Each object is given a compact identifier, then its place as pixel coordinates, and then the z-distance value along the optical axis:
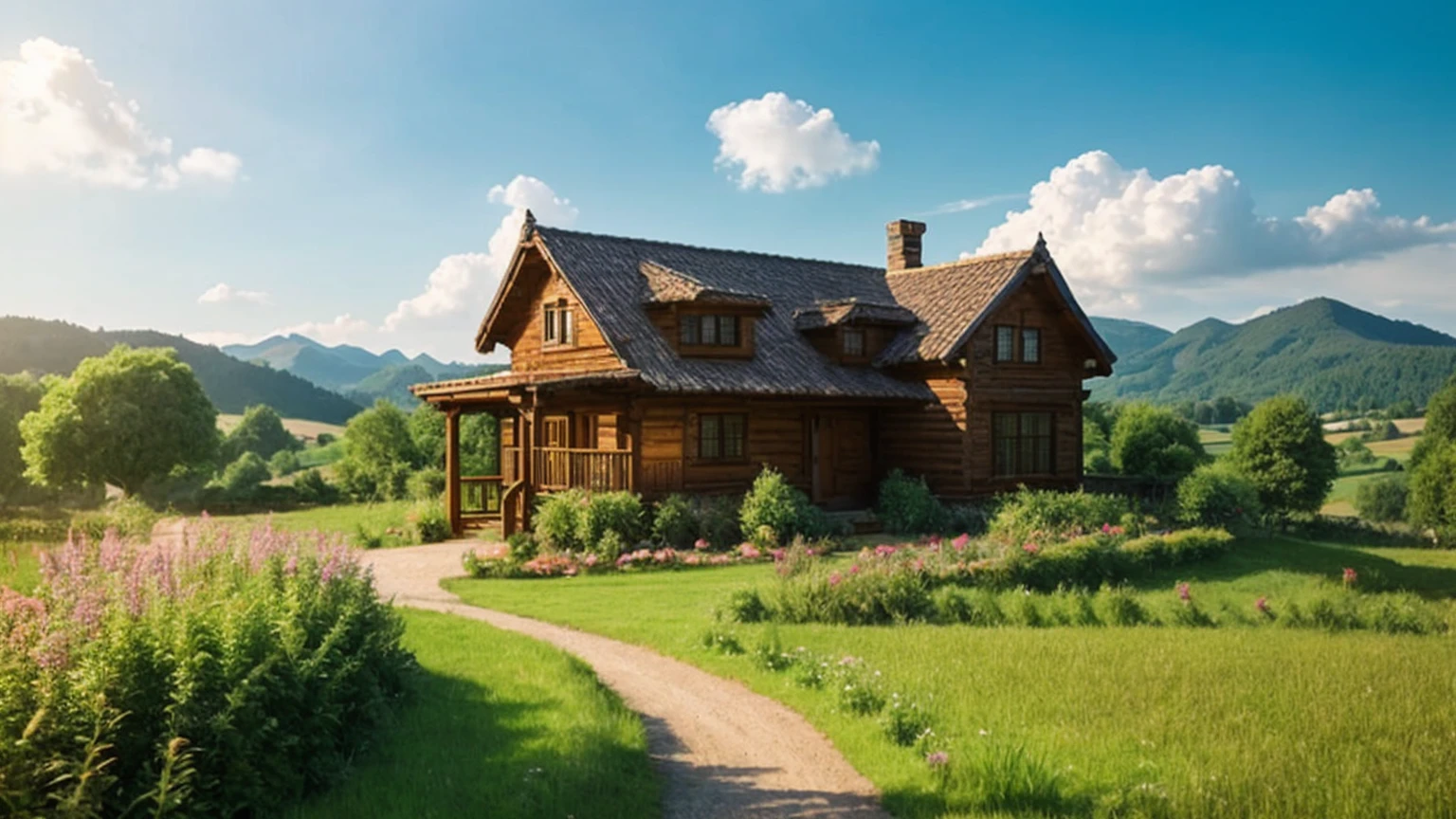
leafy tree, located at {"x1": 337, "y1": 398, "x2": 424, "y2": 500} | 43.00
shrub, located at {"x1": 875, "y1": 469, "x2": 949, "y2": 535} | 26.58
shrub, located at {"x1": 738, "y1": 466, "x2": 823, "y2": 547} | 23.23
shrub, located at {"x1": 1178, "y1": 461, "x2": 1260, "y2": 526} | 29.34
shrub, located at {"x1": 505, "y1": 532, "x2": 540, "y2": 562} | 20.81
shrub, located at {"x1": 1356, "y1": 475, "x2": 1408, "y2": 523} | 74.31
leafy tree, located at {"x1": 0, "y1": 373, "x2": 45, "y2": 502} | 48.09
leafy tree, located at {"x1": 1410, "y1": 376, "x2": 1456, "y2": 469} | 62.31
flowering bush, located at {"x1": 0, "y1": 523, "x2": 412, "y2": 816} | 6.24
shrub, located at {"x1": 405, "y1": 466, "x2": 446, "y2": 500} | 36.56
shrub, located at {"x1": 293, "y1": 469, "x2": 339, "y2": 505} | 43.19
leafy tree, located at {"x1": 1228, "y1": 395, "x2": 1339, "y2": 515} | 54.50
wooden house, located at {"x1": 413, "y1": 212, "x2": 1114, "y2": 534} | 25.05
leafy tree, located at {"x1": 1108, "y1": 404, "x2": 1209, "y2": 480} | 46.38
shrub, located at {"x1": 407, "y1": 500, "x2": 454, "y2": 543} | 26.53
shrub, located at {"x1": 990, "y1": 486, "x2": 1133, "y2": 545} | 23.89
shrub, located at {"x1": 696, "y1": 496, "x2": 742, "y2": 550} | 23.38
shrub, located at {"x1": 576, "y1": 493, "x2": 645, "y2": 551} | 21.84
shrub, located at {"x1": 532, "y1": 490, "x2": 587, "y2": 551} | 22.05
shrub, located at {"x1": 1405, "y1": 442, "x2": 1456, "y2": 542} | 53.94
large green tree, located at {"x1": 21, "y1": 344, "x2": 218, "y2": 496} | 40.81
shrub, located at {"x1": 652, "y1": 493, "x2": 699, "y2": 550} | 22.78
